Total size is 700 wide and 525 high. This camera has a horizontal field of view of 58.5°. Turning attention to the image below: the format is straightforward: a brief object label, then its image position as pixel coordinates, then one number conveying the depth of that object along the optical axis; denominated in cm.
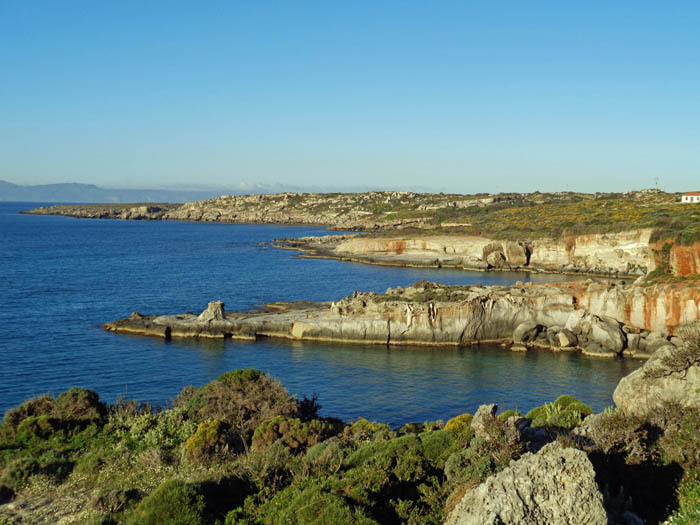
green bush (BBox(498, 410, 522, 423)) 1951
